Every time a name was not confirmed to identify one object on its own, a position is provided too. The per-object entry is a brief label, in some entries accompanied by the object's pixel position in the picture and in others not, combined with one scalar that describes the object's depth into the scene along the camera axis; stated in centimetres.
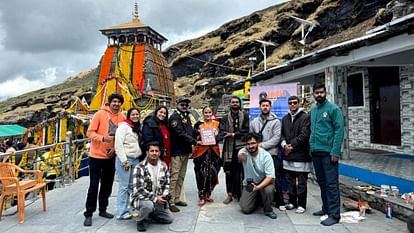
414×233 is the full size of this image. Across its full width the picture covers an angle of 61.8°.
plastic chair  461
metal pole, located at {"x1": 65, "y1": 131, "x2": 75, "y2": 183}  757
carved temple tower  3712
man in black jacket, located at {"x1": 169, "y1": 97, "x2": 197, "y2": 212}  513
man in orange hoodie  452
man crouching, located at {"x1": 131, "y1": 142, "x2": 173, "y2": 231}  426
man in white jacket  512
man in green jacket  434
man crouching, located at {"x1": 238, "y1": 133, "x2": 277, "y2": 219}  474
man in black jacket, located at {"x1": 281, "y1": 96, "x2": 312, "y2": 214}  490
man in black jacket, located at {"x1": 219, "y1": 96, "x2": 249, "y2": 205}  535
